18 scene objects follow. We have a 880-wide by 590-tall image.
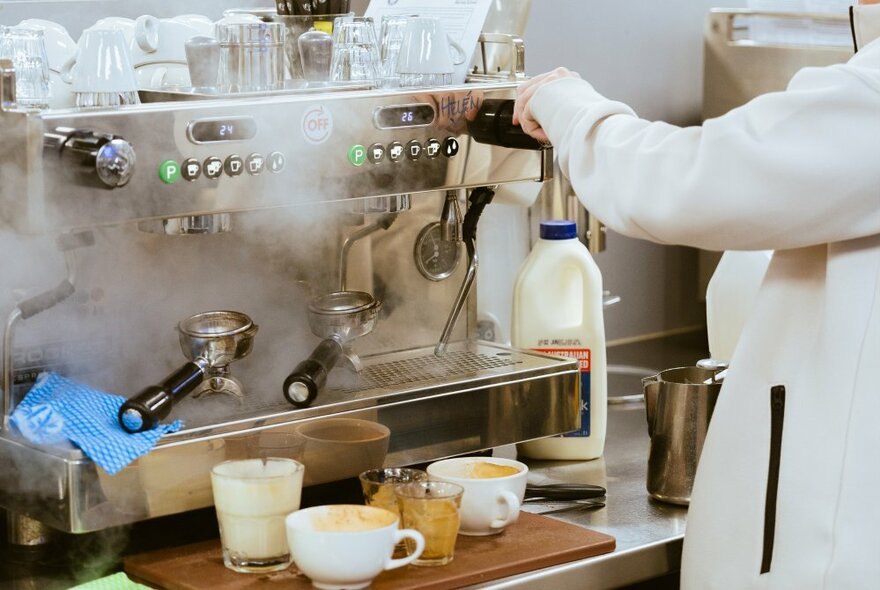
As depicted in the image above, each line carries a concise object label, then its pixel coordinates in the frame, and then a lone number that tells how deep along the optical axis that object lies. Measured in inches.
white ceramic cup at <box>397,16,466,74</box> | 81.4
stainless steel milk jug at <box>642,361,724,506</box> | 84.2
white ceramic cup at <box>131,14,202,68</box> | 83.0
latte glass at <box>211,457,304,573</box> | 74.4
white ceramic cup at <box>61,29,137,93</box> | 75.8
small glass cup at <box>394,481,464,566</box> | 75.1
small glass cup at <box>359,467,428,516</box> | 76.5
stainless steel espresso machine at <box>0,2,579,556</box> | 73.8
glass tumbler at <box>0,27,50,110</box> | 76.7
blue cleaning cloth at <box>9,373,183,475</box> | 74.2
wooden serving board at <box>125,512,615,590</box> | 74.3
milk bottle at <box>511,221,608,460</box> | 90.7
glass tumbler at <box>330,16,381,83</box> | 82.5
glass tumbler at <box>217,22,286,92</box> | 79.4
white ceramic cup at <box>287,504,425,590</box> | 72.3
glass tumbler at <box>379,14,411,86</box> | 82.5
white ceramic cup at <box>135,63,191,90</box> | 82.3
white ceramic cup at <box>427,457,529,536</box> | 77.9
